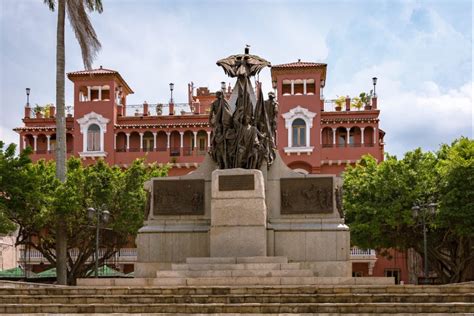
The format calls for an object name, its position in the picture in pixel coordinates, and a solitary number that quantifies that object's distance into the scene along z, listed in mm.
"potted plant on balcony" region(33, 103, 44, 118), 65375
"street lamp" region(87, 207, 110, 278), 29062
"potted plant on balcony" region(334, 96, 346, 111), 62344
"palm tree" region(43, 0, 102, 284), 34875
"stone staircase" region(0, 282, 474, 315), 14203
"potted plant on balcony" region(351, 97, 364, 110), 62934
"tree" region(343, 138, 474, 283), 35938
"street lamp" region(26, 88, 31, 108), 65019
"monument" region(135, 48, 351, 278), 21828
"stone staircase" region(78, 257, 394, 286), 18766
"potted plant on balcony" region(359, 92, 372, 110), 61688
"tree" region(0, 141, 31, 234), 32469
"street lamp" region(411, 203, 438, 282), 29547
